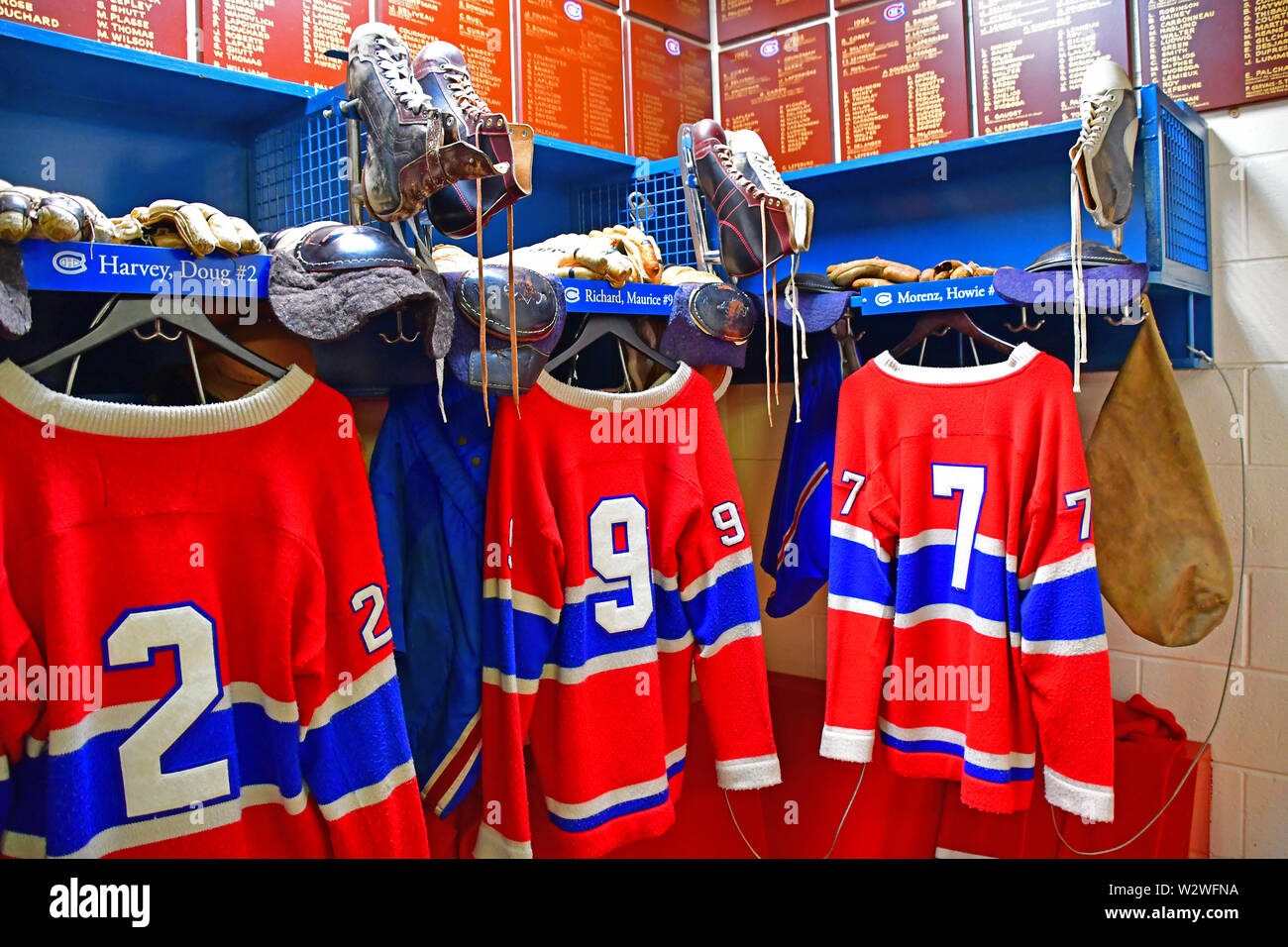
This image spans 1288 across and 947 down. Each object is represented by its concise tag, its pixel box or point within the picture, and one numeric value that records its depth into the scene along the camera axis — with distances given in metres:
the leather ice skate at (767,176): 1.95
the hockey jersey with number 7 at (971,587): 1.79
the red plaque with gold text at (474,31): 2.31
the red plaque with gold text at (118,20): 1.79
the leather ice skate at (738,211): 1.92
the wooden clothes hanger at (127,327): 1.27
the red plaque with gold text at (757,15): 2.82
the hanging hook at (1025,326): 1.90
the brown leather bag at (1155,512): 1.91
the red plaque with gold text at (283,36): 2.02
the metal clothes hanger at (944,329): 1.95
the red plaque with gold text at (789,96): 2.79
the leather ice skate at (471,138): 1.40
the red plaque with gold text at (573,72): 2.60
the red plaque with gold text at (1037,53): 2.31
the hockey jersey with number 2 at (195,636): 1.23
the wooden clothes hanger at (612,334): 1.77
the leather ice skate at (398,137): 1.40
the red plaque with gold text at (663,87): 2.88
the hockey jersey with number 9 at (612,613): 1.69
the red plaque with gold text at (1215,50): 2.11
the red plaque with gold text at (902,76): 2.55
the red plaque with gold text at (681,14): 2.88
